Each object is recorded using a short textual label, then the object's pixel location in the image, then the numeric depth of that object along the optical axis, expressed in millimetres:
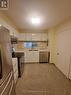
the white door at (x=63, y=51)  2269
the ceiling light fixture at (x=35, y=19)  2072
